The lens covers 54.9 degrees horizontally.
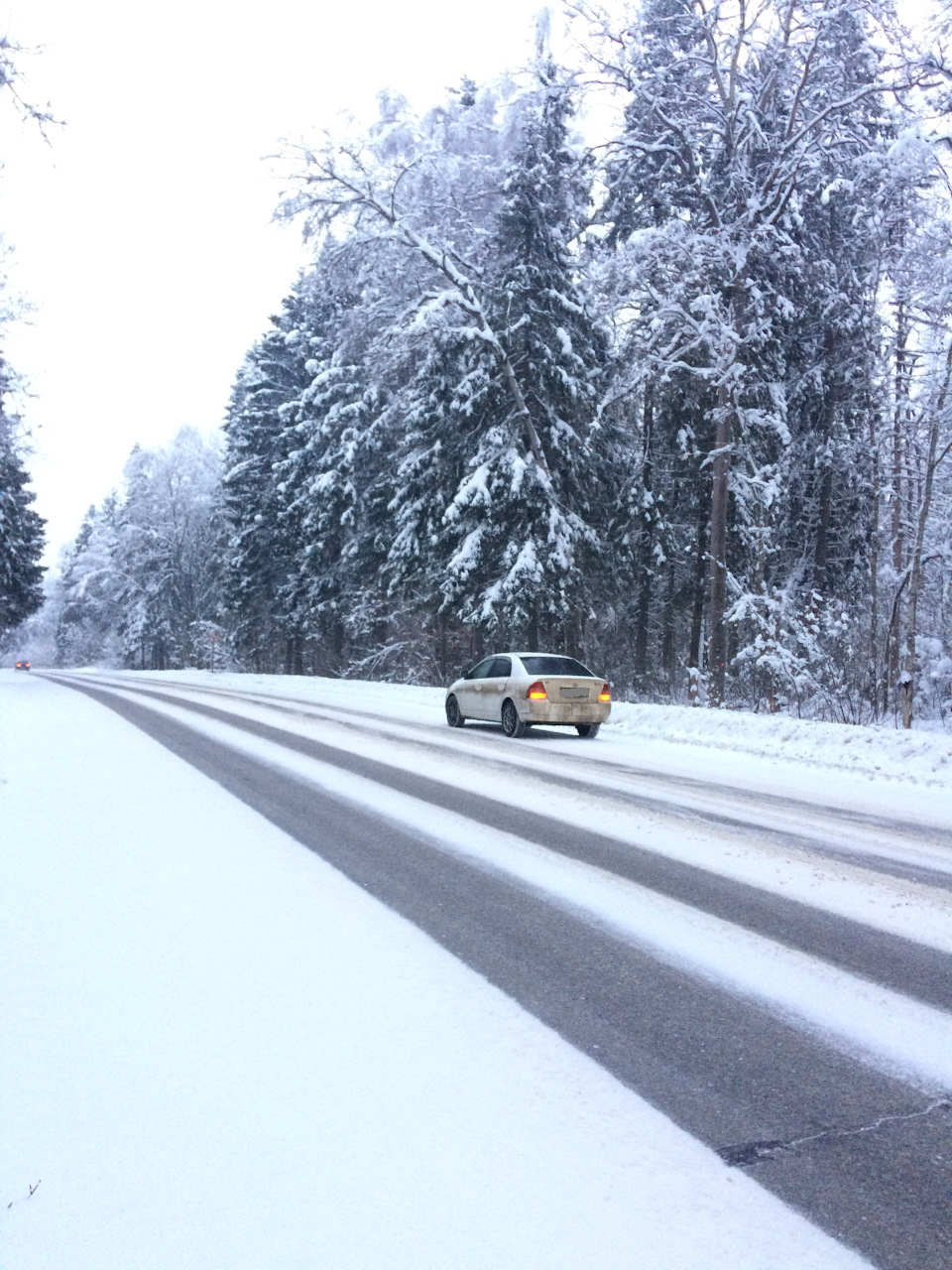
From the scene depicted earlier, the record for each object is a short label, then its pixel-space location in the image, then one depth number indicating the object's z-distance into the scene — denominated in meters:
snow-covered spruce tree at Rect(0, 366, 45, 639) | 34.37
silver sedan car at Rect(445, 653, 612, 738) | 14.71
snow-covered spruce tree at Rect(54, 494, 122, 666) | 72.00
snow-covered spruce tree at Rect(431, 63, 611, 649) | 23.88
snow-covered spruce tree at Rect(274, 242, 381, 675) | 31.34
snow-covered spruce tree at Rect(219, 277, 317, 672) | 40.12
